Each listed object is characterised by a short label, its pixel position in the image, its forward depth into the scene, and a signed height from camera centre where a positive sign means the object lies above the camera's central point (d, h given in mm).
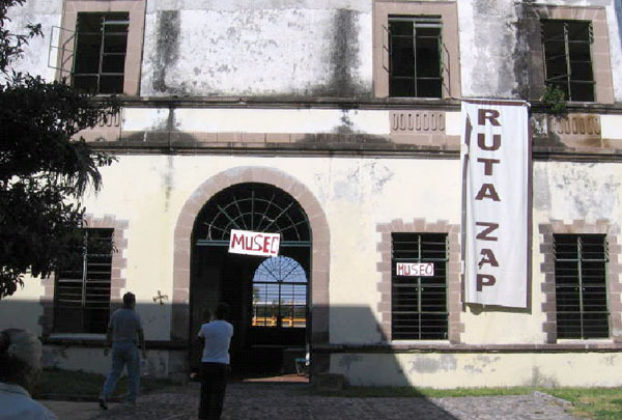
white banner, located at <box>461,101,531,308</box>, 12398 +1855
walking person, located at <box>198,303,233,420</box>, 8188 -876
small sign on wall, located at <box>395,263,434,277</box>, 12430 +551
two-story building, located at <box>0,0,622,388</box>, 12289 +2238
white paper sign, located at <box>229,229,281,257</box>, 12617 +982
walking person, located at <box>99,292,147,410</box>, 9500 -681
